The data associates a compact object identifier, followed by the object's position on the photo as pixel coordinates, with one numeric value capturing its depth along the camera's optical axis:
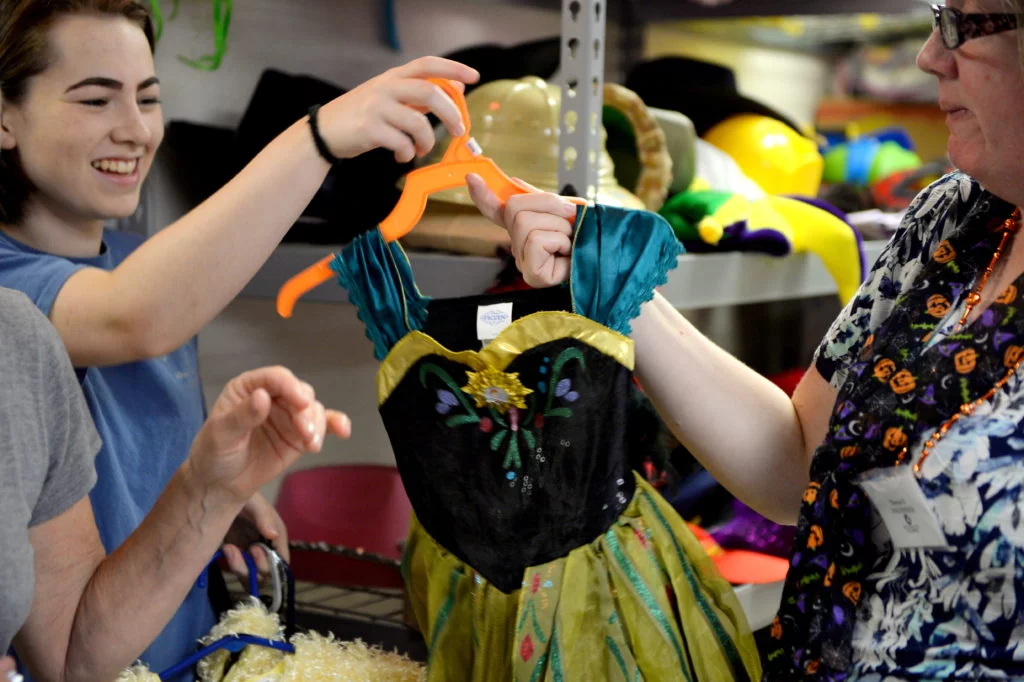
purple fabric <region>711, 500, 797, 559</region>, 1.36
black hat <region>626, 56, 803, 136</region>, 1.73
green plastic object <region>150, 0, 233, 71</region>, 1.43
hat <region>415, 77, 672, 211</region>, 1.23
